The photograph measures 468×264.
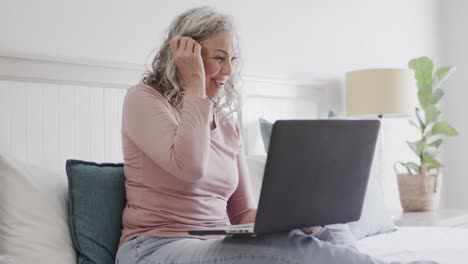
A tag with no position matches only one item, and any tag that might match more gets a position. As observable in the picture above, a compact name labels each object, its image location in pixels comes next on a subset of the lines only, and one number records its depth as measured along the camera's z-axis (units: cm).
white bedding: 208
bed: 171
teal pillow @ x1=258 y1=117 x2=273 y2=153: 268
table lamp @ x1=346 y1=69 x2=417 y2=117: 329
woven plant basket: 362
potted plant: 362
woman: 141
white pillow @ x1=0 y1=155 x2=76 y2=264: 166
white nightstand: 316
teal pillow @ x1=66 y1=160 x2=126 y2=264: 174
